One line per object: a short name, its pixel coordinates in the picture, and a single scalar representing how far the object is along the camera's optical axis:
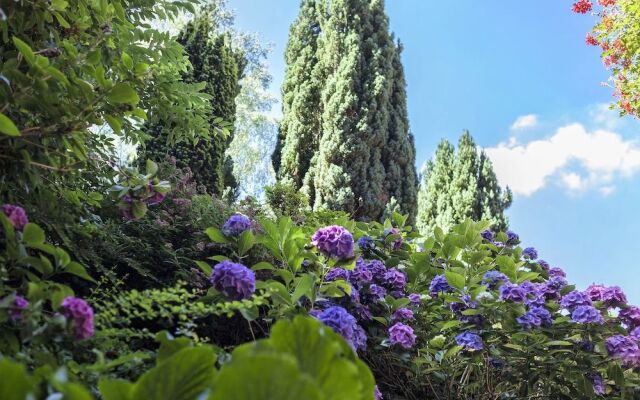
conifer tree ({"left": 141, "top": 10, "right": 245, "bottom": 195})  7.12
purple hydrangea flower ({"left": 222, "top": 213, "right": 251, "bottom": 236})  1.98
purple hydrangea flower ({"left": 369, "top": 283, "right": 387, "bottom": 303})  2.36
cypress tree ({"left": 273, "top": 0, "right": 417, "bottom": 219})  9.66
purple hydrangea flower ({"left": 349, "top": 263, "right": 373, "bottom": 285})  2.33
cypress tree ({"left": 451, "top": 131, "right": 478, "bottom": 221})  12.31
